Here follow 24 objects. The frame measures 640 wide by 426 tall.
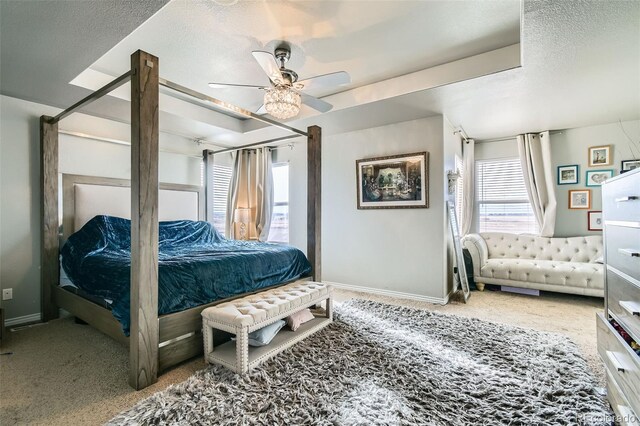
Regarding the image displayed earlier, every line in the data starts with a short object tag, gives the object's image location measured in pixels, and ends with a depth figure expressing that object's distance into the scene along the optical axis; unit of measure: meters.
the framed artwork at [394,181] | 4.04
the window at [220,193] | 5.52
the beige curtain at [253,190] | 5.43
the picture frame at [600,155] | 4.43
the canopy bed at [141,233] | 1.97
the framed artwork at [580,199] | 4.59
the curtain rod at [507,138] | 4.78
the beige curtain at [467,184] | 5.33
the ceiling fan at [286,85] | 2.34
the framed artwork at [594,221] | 4.50
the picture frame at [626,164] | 4.22
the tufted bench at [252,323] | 2.09
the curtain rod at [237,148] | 3.60
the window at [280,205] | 5.53
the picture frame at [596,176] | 4.45
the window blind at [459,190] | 5.07
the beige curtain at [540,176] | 4.70
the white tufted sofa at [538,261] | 3.86
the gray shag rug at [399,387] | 1.65
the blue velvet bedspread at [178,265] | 2.23
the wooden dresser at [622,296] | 1.27
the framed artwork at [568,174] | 4.66
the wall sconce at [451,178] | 4.11
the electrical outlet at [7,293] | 3.05
